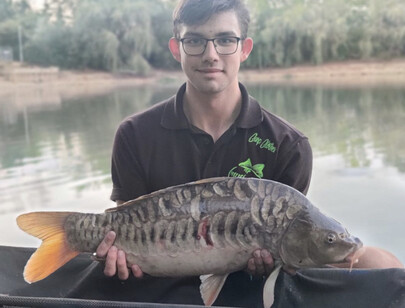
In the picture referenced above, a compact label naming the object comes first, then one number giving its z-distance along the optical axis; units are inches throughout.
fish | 55.8
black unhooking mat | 57.8
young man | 72.9
